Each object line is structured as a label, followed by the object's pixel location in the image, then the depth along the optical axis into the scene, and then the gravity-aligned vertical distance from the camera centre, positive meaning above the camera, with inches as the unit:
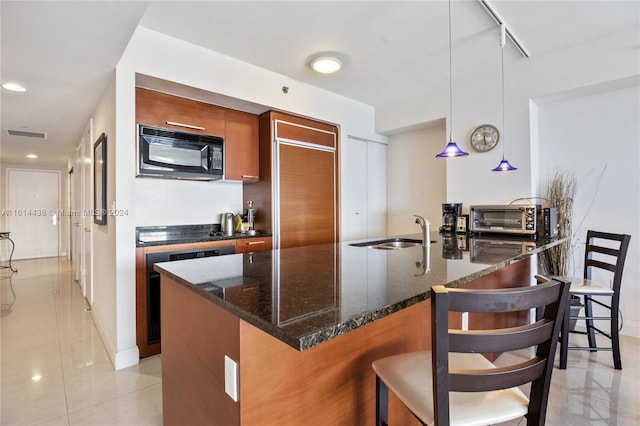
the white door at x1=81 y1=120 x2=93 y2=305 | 139.1 +3.8
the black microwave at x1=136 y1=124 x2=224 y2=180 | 102.2 +20.8
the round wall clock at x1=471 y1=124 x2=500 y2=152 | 128.2 +29.9
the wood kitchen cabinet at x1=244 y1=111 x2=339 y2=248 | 128.3 +13.2
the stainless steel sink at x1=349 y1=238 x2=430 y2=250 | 94.2 -9.9
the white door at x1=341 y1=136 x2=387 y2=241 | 157.9 +12.1
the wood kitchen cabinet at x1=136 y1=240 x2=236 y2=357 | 94.5 -26.8
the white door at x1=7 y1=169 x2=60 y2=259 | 267.6 +4.2
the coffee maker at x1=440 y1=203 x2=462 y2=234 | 130.4 -2.4
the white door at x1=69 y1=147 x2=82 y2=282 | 190.9 +3.2
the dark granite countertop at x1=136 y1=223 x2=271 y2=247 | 106.4 -7.8
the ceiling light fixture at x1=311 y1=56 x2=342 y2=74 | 111.1 +53.3
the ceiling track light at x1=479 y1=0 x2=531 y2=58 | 85.4 +55.7
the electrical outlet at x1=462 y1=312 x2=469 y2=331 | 69.8 -24.9
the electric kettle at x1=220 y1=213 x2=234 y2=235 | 129.6 -4.4
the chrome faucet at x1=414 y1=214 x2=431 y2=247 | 81.6 -6.1
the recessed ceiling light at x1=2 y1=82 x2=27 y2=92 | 101.7 +42.5
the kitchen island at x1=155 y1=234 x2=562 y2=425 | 32.5 -14.8
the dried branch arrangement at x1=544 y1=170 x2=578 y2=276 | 113.4 -0.5
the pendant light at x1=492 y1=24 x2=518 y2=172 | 110.9 +15.2
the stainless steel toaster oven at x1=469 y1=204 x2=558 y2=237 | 105.7 -3.7
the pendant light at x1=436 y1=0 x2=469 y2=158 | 90.1 +16.8
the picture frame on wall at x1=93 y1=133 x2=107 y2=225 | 104.9 +12.5
